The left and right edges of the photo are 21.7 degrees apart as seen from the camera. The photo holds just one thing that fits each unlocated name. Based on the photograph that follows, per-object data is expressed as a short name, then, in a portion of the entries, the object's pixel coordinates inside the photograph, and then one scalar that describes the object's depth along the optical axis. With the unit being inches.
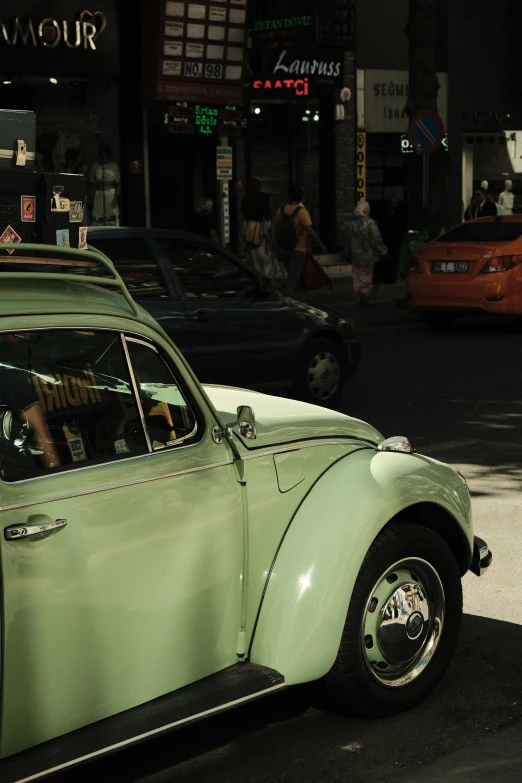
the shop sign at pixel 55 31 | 842.2
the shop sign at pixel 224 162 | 885.8
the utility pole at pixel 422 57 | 850.8
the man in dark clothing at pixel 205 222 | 844.6
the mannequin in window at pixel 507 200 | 1236.5
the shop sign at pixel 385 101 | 1138.0
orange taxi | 684.7
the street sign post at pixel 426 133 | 816.3
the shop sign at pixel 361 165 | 1119.6
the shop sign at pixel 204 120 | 932.6
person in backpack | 746.2
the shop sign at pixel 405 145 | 1170.4
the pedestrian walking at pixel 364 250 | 831.1
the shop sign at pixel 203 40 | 913.5
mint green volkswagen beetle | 151.3
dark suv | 422.6
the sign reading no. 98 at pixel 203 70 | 922.7
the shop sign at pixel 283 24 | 940.0
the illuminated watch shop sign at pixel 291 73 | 986.7
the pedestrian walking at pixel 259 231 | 735.7
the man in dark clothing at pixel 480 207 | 1006.4
